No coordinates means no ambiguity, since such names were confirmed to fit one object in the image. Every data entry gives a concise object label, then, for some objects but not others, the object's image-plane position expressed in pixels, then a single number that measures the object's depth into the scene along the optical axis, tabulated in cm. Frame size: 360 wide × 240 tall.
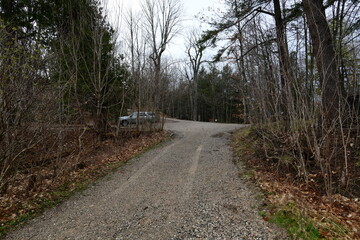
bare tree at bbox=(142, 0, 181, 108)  1209
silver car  1150
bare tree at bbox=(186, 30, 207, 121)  3100
